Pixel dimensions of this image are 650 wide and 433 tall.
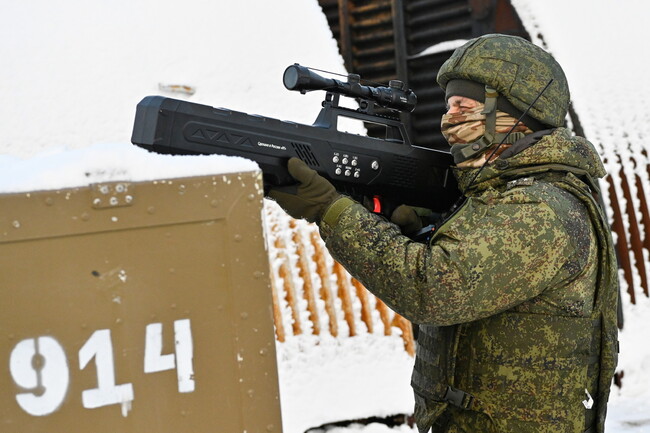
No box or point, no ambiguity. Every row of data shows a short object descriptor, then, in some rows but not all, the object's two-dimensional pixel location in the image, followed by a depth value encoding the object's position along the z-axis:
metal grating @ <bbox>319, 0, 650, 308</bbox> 4.44
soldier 1.64
